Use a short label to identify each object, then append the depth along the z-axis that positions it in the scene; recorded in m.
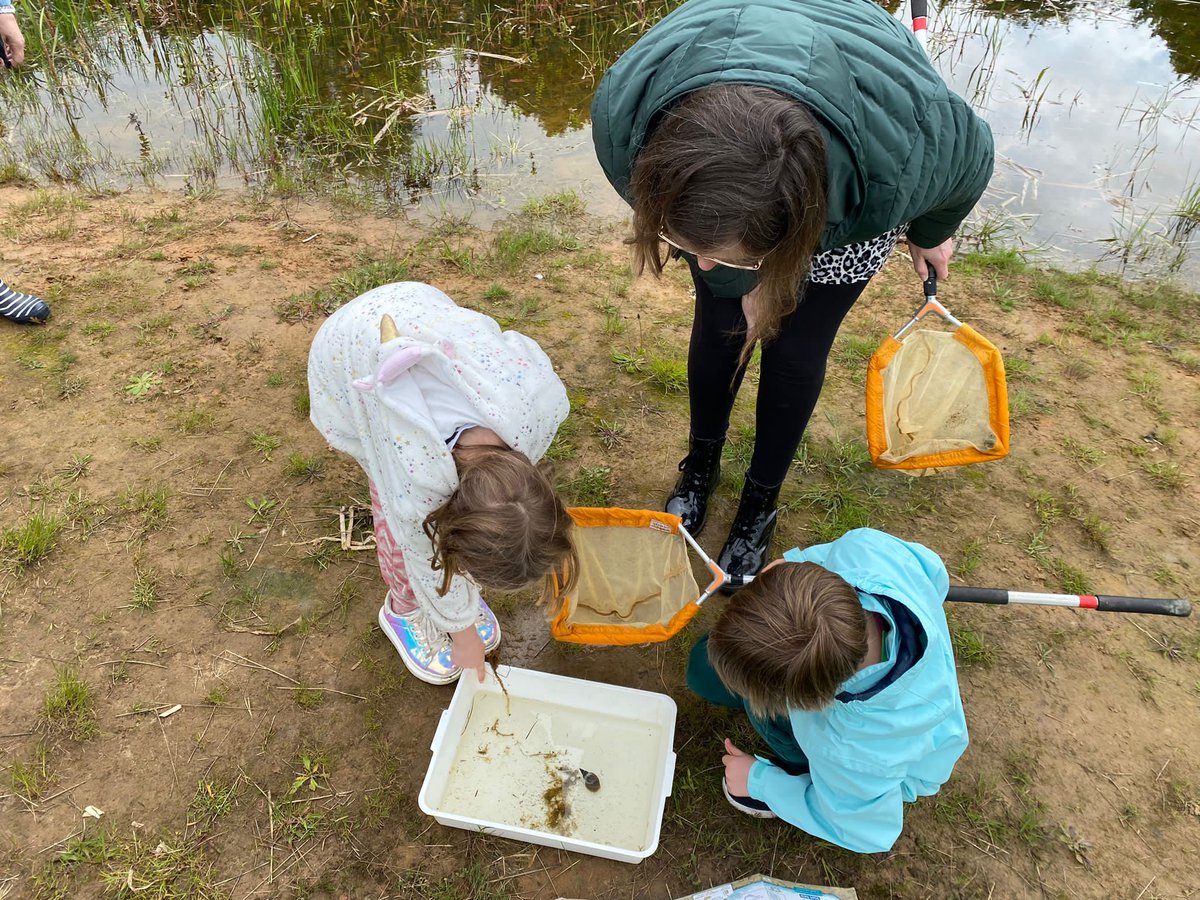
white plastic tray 1.57
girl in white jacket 1.26
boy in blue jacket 1.25
